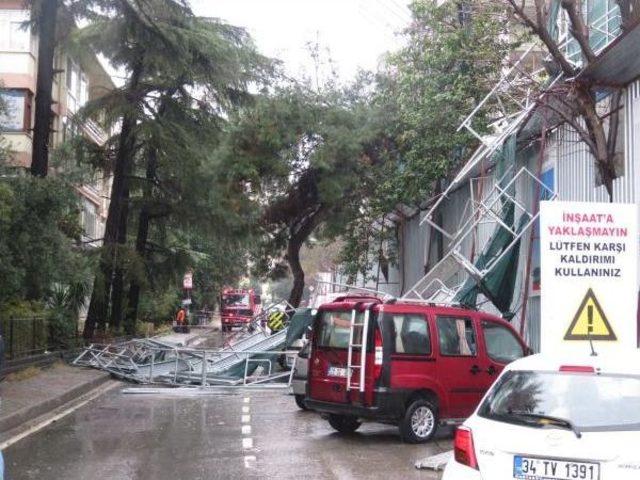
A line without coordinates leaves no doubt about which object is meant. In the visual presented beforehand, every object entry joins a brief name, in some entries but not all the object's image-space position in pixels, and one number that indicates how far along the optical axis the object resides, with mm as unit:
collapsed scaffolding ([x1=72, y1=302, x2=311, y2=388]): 18812
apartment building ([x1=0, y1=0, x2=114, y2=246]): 28297
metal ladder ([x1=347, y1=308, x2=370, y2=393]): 10758
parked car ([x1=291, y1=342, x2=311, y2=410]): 14461
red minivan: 10703
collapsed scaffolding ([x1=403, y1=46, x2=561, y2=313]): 16875
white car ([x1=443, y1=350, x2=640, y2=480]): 5129
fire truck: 59594
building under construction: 13430
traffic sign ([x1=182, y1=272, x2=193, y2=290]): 46281
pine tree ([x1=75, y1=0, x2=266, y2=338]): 22844
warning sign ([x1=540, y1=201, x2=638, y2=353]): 7465
